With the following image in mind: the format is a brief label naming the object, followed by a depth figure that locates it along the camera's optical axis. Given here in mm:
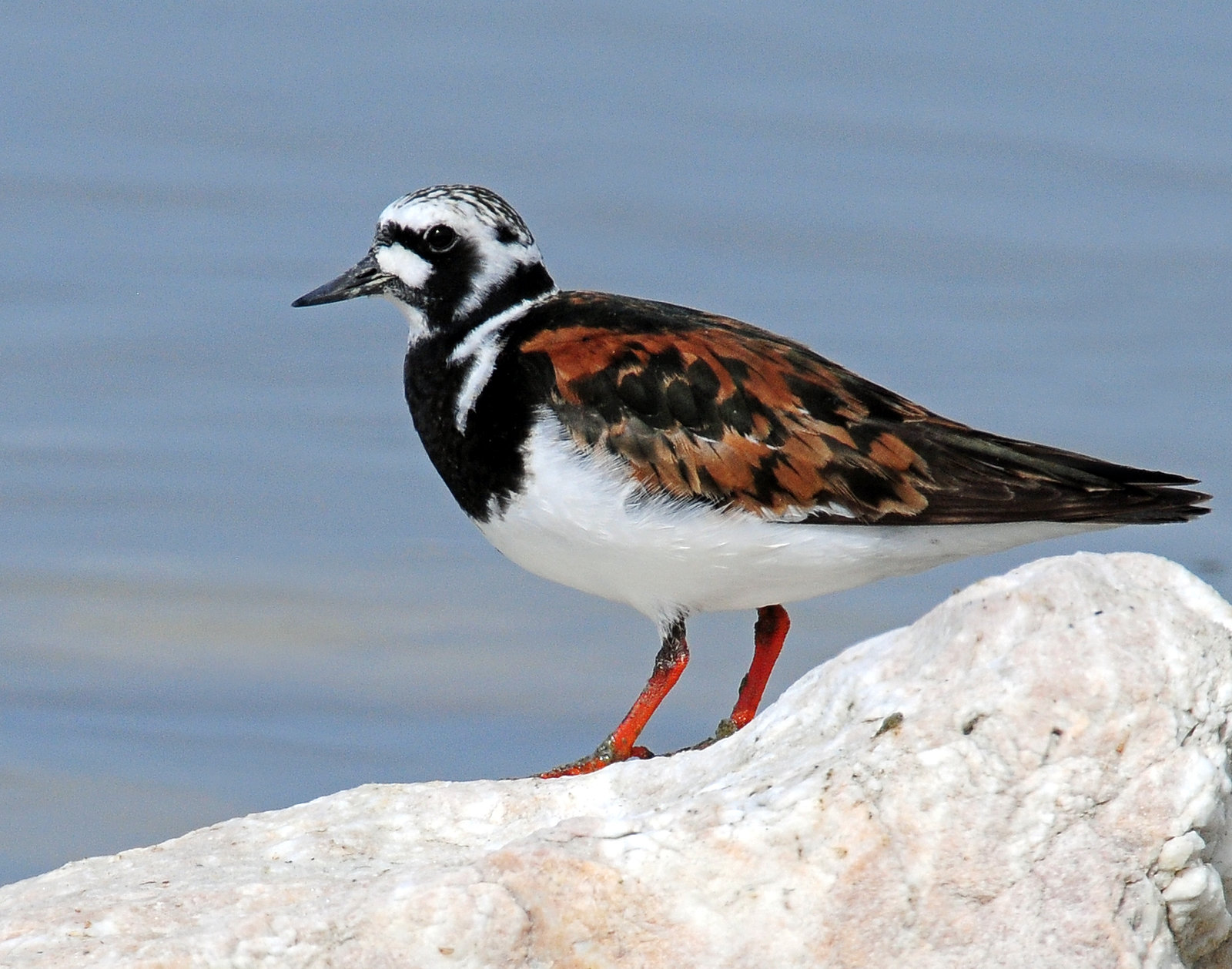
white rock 7031
